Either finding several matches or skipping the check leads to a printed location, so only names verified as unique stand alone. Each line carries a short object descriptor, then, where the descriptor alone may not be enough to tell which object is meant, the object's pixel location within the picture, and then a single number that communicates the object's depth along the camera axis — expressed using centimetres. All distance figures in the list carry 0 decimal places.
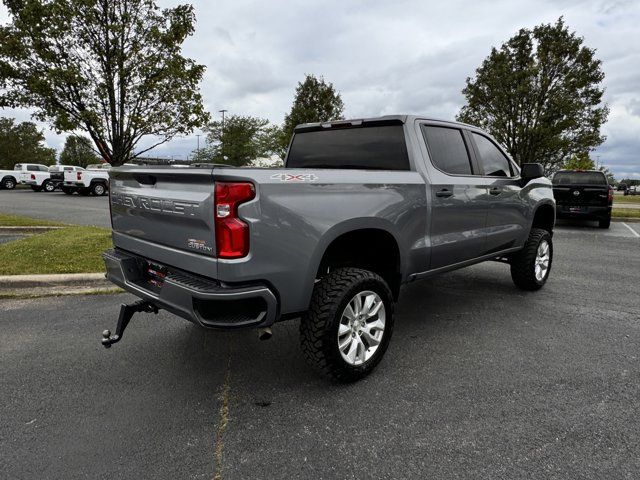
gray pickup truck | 241
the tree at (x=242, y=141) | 4688
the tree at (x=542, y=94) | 1666
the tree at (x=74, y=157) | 6347
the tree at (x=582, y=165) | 3232
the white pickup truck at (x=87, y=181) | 2241
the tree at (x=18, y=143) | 5109
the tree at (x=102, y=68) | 613
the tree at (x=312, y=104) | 2605
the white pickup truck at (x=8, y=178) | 2743
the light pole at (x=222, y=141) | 4828
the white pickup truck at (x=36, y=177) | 2614
